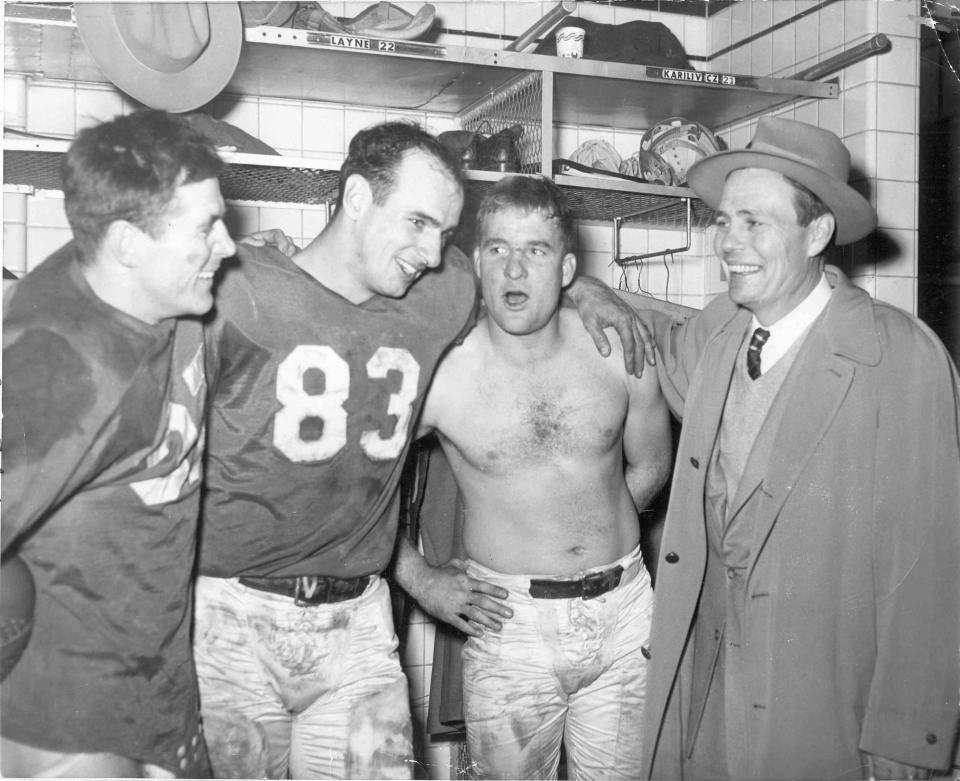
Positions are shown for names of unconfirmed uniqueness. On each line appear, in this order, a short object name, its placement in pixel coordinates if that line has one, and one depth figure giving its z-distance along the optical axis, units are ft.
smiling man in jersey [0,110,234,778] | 4.62
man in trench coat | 6.33
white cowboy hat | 6.57
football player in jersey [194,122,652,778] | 6.16
